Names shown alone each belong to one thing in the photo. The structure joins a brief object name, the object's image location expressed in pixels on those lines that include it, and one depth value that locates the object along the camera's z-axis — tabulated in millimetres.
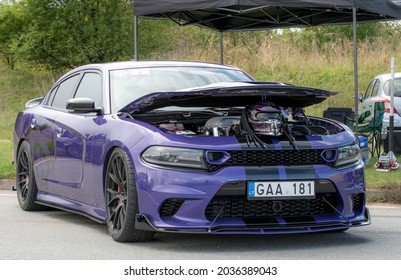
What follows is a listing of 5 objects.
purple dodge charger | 6016
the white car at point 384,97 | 14742
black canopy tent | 11883
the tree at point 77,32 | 23531
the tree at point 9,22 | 27062
